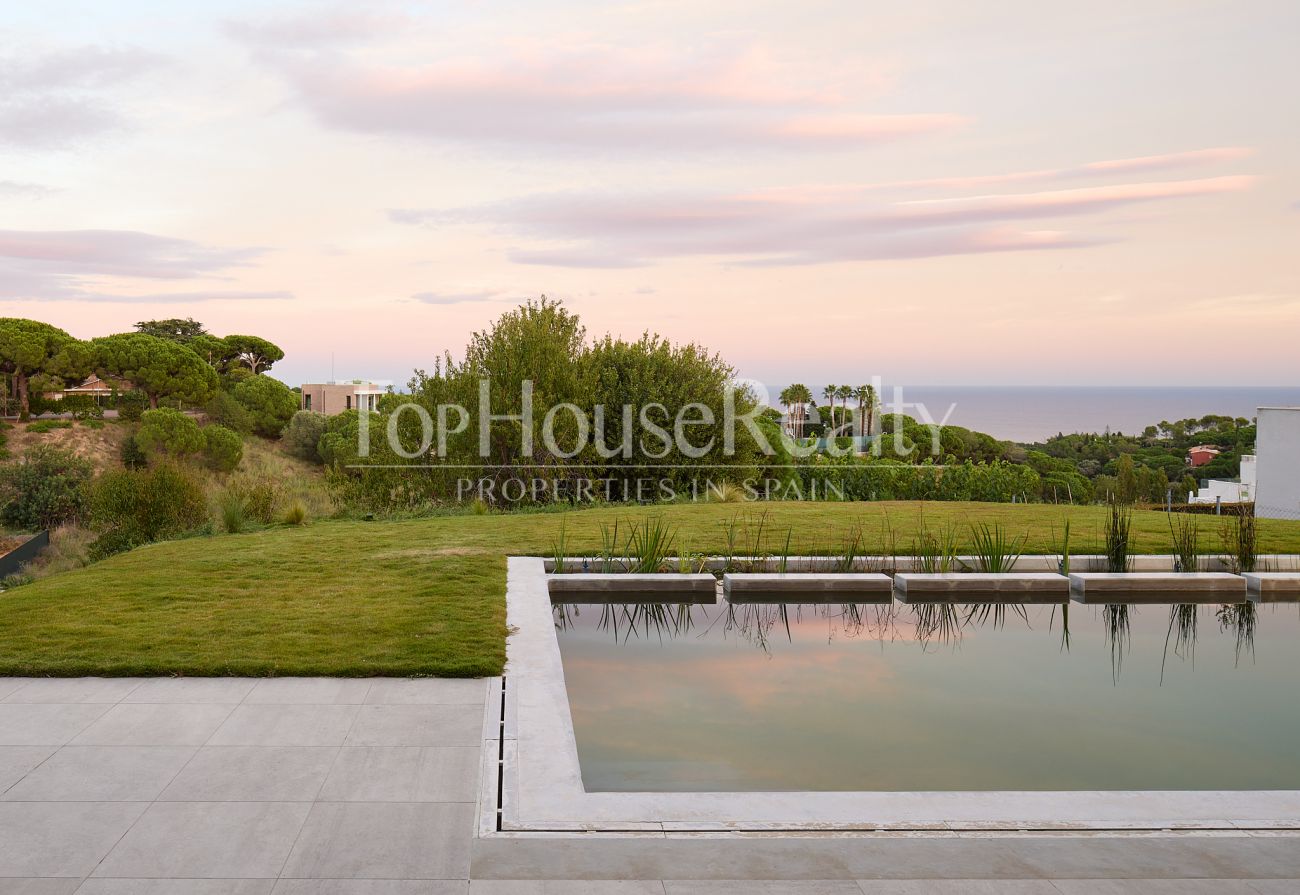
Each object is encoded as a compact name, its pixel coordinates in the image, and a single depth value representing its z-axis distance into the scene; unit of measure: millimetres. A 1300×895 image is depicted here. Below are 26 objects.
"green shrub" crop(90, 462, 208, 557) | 10789
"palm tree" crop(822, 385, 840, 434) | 50438
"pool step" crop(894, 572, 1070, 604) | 7336
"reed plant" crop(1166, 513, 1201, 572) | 7824
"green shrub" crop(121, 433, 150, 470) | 40188
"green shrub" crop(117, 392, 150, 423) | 43656
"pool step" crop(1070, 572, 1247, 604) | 7414
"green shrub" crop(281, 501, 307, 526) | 11469
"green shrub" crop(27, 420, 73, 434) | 39875
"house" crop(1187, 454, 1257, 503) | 24139
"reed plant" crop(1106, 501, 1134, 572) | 7879
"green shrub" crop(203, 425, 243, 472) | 41344
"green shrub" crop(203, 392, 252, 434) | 48031
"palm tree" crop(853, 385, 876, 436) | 42781
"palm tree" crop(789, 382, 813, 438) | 51094
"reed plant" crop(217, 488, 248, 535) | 10766
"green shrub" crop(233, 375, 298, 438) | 49281
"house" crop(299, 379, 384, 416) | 60344
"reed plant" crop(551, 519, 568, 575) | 7859
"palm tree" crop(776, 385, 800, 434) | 50938
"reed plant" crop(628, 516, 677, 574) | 7691
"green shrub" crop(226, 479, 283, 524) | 11828
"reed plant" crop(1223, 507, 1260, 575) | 8000
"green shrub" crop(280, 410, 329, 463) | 48156
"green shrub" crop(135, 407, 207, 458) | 39656
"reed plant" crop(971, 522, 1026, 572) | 7738
